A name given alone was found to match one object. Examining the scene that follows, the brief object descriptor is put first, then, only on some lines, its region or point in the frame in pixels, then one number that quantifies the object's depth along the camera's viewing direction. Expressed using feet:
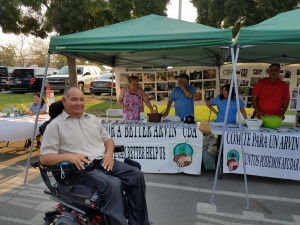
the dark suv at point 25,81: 45.13
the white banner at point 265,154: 10.99
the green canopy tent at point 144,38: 9.71
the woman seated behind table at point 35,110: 15.43
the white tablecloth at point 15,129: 13.27
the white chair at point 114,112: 16.26
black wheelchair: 6.22
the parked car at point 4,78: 51.28
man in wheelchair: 6.25
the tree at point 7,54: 137.71
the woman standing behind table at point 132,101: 14.06
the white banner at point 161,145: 11.82
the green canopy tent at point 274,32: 9.10
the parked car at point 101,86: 39.30
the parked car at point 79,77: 40.68
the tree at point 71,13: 24.99
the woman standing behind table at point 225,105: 12.67
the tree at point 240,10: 29.70
